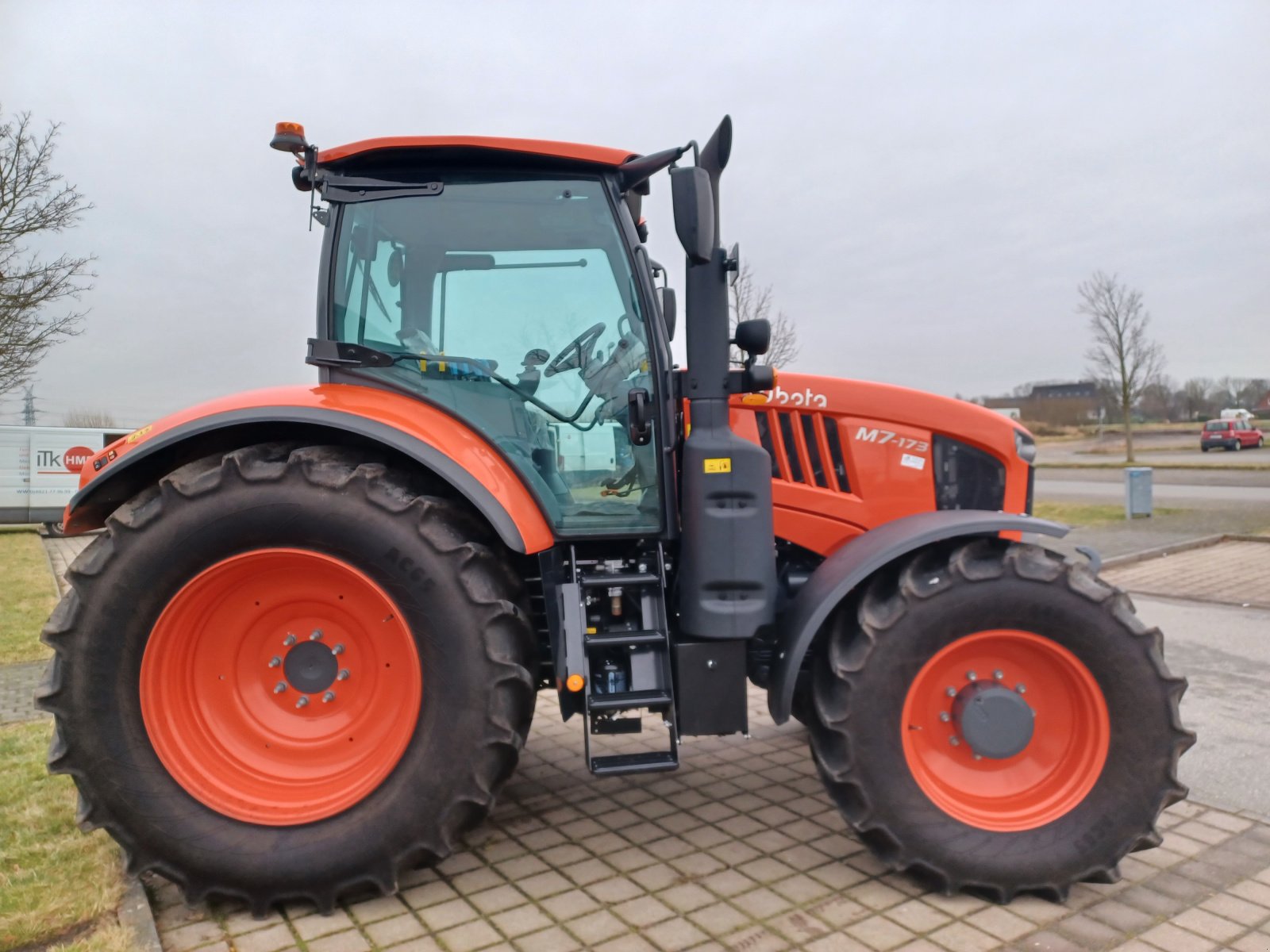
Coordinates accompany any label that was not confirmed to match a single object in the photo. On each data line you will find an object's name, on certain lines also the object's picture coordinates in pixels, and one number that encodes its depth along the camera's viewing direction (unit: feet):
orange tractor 9.41
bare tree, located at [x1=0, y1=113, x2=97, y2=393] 36.83
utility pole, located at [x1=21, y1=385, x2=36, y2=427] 54.14
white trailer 50.98
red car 120.98
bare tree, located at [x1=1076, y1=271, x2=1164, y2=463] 103.60
